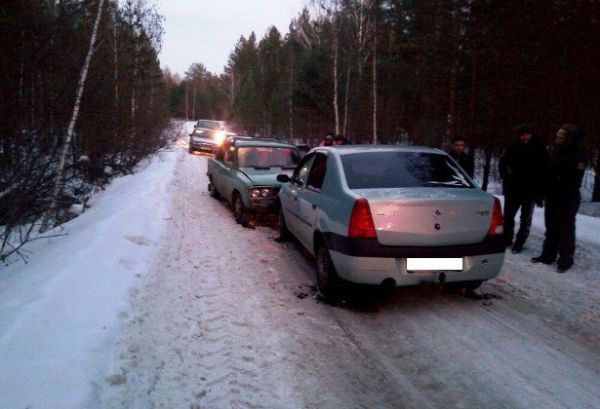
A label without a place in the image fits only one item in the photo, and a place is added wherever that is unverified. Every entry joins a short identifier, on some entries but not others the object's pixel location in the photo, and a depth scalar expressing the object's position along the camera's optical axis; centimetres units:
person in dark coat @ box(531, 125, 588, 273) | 603
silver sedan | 437
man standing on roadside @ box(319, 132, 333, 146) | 1187
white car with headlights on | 2681
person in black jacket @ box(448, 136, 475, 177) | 811
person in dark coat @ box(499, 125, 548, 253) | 673
